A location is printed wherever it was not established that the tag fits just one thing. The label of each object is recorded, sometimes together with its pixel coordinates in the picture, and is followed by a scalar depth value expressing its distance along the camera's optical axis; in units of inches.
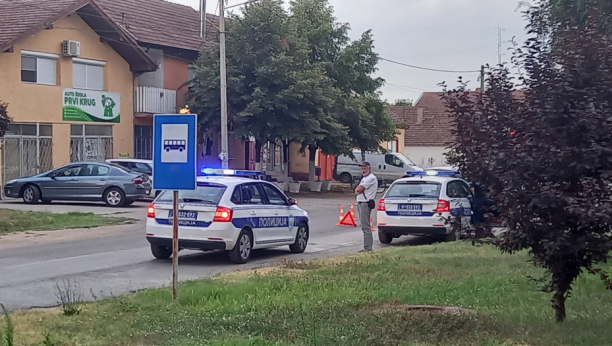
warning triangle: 876.9
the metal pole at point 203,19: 1549.0
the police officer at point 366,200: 631.8
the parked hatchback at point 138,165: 1137.4
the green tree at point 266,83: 1320.1
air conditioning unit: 1252.5
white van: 1827.0
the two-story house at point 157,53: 1423.5
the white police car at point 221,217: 544.4
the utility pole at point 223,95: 1146.7
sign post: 370.3
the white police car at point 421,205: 687.1
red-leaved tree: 276.8
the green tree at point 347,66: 1518.2
